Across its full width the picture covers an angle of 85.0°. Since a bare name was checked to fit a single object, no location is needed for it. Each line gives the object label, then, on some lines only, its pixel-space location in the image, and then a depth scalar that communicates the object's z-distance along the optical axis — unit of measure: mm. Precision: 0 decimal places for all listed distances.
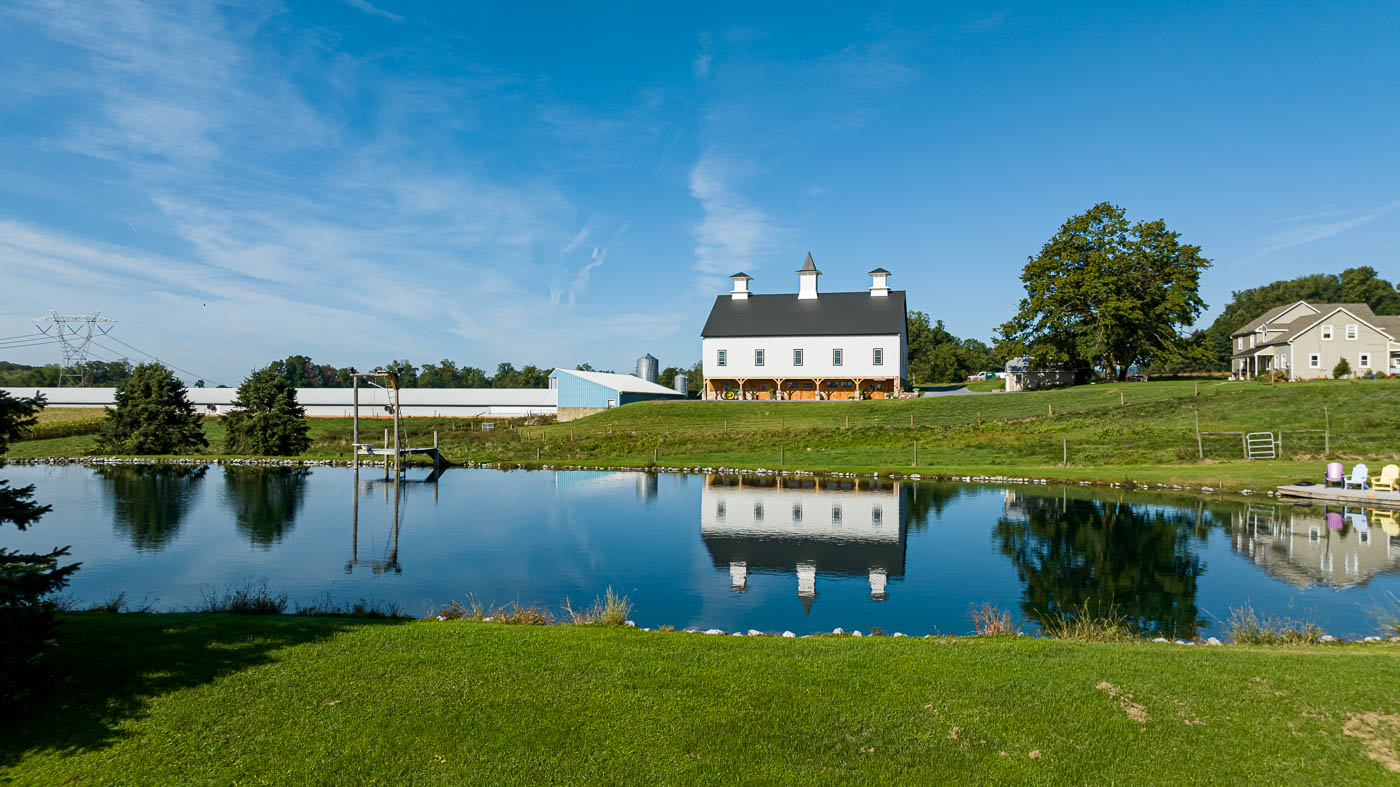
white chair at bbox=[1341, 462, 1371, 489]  23500
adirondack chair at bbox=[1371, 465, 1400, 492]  23169
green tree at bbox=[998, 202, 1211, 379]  52000
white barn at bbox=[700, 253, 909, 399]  56156
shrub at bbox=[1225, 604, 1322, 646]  9641
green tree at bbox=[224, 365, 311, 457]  42656
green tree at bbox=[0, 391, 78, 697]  6352
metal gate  30609
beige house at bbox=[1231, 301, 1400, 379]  51625
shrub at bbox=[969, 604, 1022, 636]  10227
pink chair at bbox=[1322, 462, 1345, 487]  24000
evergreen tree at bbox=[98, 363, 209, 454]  44344
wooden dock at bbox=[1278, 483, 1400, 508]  22062
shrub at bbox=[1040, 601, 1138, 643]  10047
